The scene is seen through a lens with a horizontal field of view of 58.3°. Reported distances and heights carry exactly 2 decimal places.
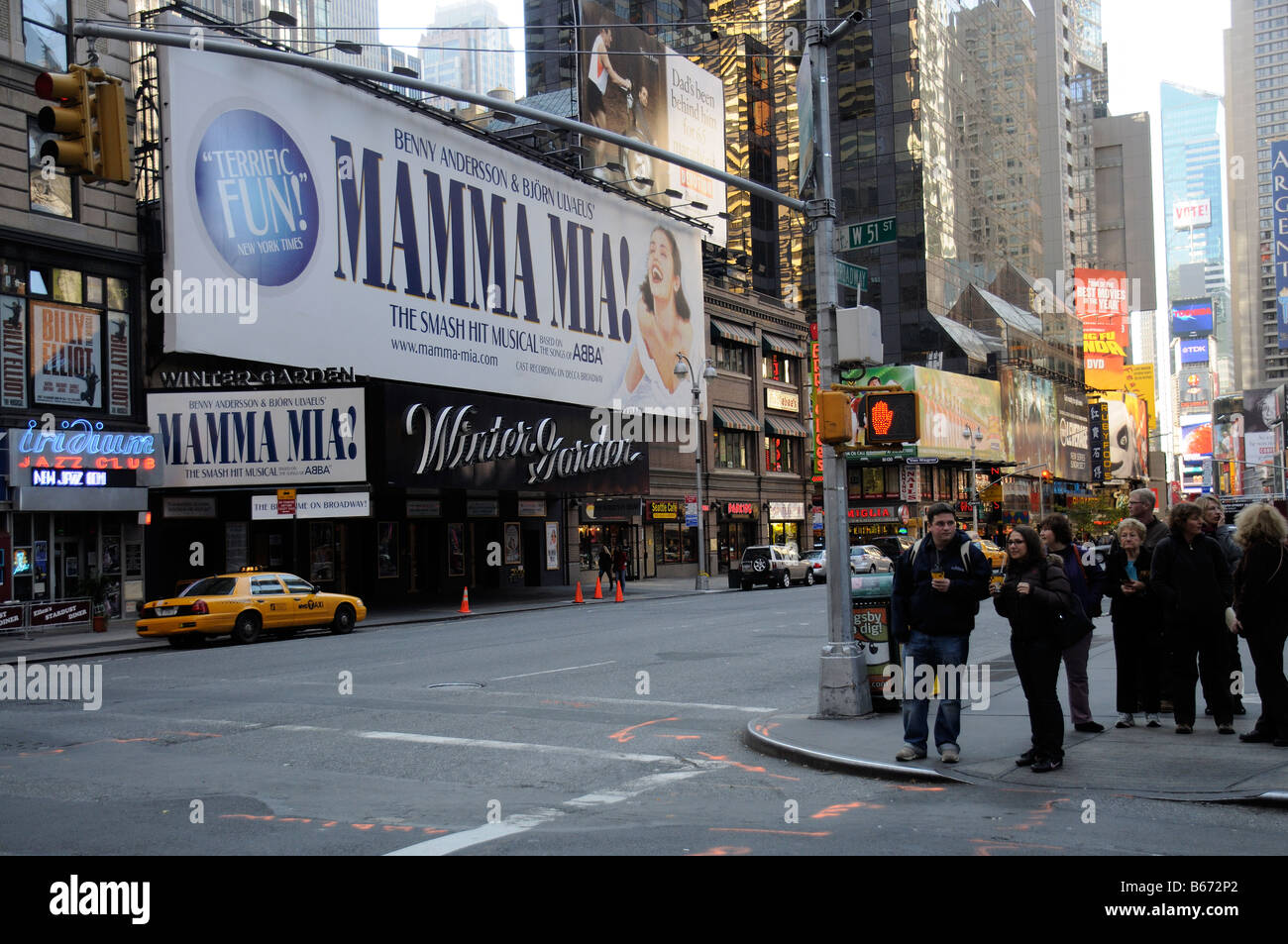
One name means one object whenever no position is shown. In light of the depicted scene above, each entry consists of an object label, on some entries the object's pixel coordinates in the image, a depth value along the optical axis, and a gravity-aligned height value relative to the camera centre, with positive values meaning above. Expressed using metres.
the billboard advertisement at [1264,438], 105.31 +5.23
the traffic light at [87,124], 10.52 +3.71
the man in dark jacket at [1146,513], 10.66 -0.17
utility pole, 11.17 +0.18
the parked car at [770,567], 44.31 -2.35
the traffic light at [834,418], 10.75 +0.80
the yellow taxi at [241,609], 23.53 -1.88
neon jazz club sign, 27.81 +1.77
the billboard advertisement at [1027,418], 94.50 +6.89
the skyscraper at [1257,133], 168.50 +54.46
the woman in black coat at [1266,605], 9.35 -0.93
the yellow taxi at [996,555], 36.84 -1.80
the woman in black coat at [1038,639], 8.70 -1.07
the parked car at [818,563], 46.25 -2.35
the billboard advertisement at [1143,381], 166.88 +16.69
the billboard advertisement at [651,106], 53.00 +19.78
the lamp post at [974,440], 73.32 +4.49
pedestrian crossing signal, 11.14 +0.84
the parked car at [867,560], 40.47 -2.06
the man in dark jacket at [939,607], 8.90 -0.83
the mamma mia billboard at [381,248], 31.12 +8.62
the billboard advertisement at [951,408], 78.19 +6.76
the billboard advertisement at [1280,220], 85.25 +20.58
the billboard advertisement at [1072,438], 107.81 +5.71
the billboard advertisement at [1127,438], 122.88 +6.42
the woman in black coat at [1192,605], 9.88 -0.95
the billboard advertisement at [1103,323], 128.25 +20.09
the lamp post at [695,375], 42.86 +4.95
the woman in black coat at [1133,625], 10.47 -1.19
